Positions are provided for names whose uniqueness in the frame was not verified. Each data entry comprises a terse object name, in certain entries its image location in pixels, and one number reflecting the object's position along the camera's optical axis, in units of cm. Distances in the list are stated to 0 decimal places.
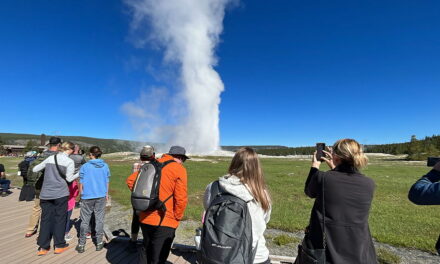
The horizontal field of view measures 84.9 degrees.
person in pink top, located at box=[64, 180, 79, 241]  664
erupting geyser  10888
